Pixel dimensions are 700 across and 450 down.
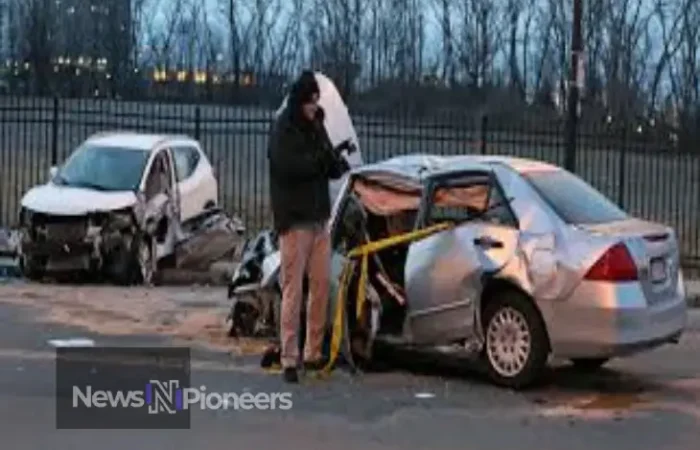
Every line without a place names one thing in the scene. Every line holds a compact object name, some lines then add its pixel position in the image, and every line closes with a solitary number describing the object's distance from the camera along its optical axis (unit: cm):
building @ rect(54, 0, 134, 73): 7506
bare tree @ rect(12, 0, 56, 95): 7112
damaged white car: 1568
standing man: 945
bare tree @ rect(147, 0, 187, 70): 7588
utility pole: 1791
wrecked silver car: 906
